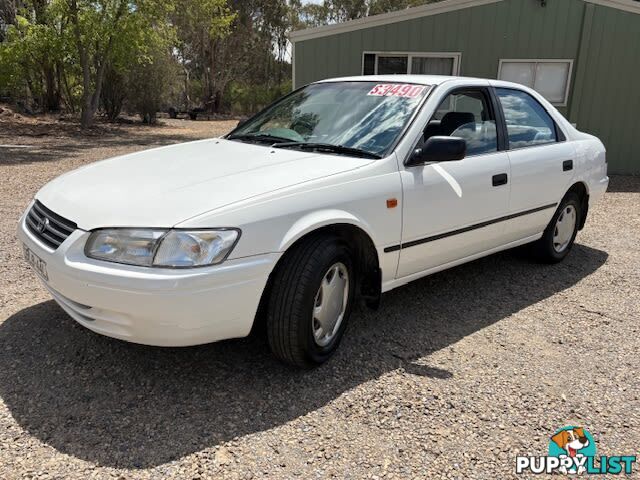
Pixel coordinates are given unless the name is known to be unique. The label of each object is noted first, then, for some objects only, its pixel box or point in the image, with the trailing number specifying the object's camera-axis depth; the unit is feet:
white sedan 8.30
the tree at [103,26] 53.67
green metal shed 34.40
